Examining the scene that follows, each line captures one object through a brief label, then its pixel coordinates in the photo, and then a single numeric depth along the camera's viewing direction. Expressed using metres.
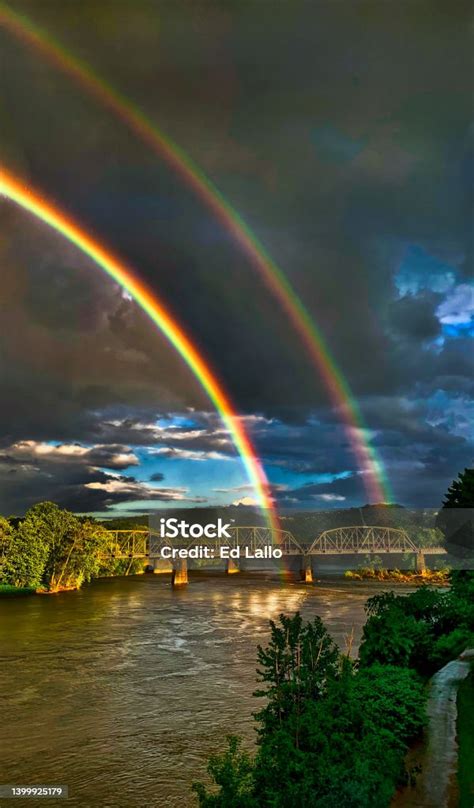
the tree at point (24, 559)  91.31
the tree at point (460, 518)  34.84
